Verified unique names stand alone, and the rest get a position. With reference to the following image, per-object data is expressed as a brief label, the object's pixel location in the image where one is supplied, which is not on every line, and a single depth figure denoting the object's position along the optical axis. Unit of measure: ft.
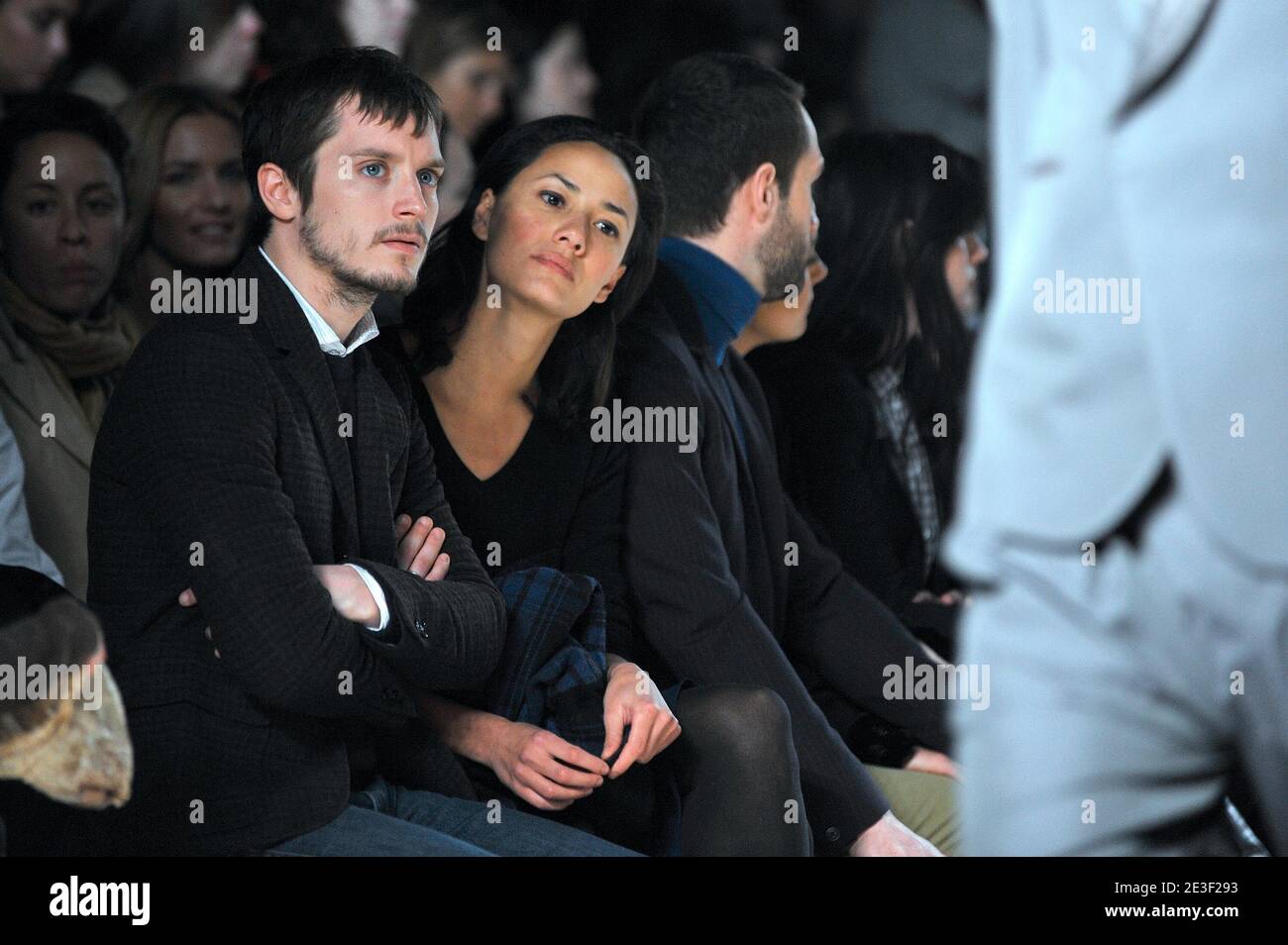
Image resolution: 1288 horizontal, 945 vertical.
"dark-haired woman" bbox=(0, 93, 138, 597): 16.69
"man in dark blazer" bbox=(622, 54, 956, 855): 16.52
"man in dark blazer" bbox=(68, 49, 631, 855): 12.71
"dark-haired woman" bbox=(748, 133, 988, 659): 18.78
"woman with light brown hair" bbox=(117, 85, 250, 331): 19.11
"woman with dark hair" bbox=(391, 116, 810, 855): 15.28
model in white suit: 9.41
